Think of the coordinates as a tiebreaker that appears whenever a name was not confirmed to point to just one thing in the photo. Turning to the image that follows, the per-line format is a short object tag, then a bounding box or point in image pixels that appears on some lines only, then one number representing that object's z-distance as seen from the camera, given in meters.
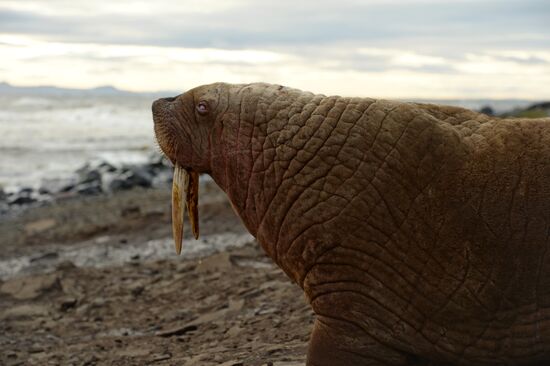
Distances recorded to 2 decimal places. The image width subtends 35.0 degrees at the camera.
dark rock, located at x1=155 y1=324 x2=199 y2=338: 7.66
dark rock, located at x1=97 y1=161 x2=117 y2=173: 21.52
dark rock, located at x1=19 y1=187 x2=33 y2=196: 18.75
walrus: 4.54
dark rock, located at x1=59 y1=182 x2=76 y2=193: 19.37
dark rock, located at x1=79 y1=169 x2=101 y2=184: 19.97
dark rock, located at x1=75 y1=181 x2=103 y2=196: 18.66
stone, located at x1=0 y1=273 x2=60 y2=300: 9.66
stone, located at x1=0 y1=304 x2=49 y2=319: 8.89
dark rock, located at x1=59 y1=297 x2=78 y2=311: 9.06
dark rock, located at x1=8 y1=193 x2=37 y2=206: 17.80
